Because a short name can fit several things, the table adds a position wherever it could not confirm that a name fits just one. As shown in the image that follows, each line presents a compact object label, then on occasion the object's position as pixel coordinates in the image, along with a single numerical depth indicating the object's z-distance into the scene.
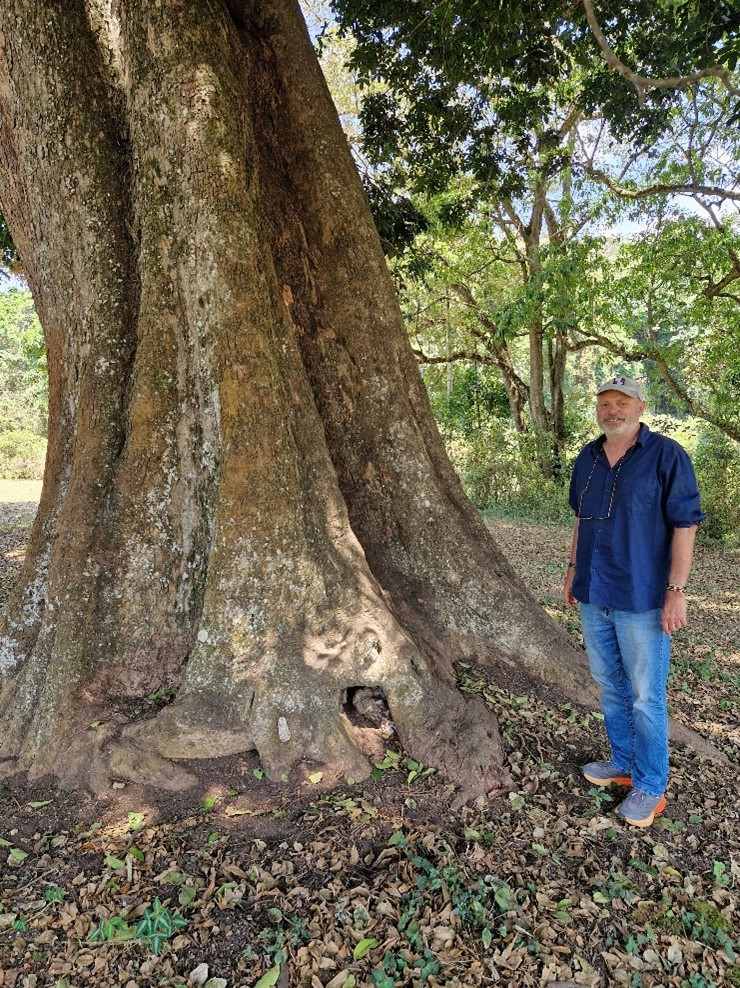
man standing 2.90
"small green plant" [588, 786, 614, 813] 3.11
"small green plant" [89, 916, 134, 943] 2.33
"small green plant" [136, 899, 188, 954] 2.31
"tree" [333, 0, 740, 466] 6.27
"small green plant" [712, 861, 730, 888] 2.70
